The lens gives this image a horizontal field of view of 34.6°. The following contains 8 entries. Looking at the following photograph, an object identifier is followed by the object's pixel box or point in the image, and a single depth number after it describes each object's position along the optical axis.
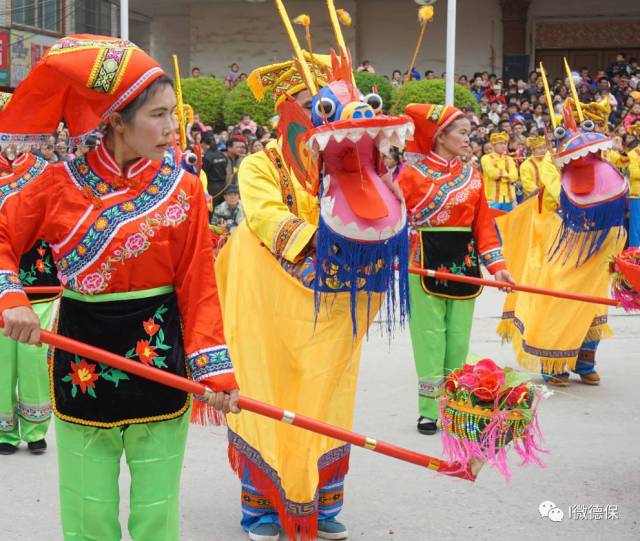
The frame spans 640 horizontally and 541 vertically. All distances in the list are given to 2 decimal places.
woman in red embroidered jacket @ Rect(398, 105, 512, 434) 5.69
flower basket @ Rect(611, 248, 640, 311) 4.59
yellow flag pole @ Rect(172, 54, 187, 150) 6.42
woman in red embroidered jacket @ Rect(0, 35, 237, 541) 2.90
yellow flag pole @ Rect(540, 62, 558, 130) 6.86
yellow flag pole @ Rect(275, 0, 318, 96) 3.62
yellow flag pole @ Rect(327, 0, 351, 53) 3.74
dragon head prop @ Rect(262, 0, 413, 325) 3.48
